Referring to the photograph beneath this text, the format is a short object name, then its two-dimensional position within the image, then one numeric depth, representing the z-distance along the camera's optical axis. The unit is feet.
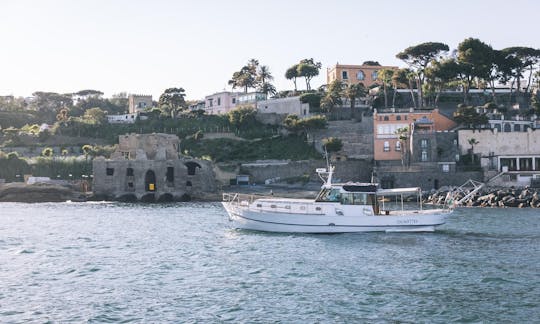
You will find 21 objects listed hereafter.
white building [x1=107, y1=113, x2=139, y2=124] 371.68
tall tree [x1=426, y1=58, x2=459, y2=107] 293.64
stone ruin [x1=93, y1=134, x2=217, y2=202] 264.11
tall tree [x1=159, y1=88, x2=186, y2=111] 372.38
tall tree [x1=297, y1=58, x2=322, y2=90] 390.79
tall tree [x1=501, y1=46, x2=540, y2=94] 310.04
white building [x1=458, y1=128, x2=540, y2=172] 248.11
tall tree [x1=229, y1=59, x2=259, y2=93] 407.44
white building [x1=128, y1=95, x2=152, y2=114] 422.82
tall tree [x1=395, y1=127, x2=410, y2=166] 258.16
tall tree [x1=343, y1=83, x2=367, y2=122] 318.65
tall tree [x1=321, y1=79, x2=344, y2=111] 325.05
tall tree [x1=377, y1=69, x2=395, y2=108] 323.37
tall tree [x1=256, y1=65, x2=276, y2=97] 411.25
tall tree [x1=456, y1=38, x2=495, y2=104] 294.87
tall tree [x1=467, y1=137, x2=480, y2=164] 253.44
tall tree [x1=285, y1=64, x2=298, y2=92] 398.83
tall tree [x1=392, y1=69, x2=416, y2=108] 308.40
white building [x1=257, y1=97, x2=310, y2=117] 336.08
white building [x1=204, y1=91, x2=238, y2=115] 384.06
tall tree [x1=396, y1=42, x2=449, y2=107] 310.45
